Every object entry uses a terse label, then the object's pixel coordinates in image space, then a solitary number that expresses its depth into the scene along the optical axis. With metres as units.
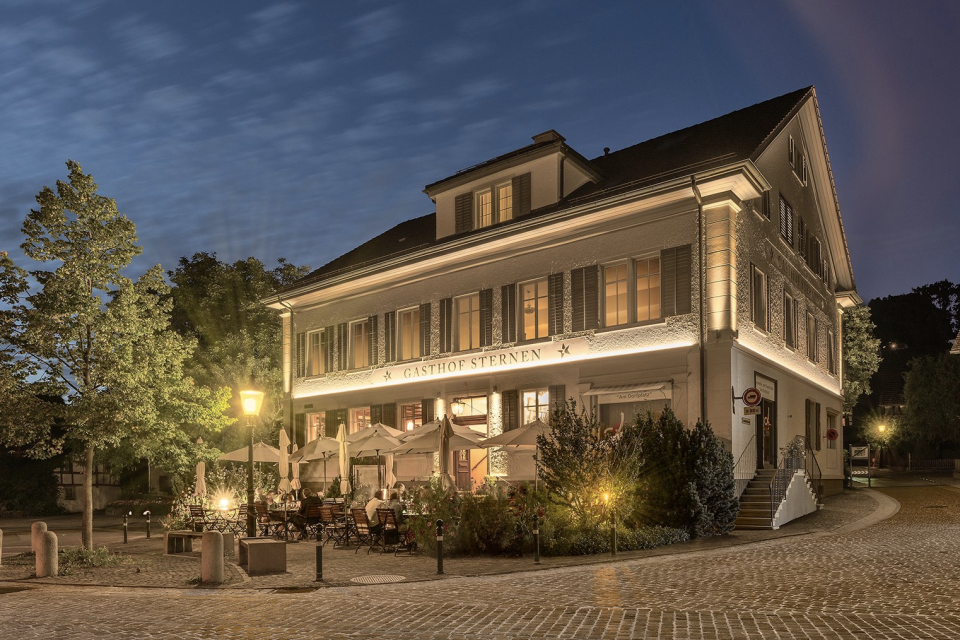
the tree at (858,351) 41.59
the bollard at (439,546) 13.24
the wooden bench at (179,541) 17.41
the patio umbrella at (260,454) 23.80
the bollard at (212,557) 12.83
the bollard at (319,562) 12.87
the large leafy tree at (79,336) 16.38
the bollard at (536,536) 14.27
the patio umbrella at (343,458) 21.70
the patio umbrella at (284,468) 22.02
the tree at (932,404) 48.69
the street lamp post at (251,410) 15.51
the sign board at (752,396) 19.92
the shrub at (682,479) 17.84
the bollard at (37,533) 14.35
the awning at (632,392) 20.94
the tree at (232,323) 34.53
